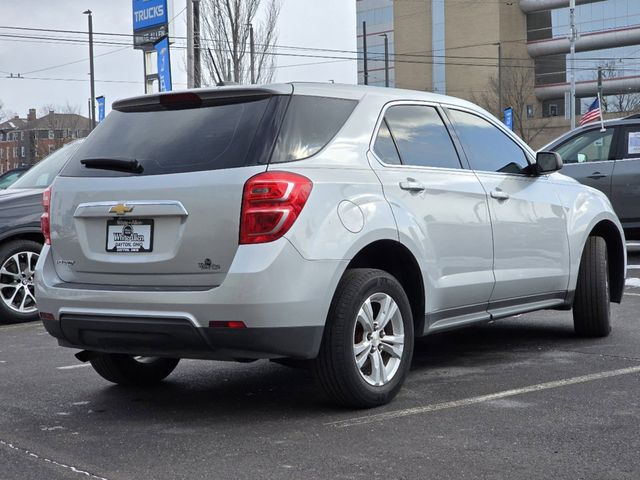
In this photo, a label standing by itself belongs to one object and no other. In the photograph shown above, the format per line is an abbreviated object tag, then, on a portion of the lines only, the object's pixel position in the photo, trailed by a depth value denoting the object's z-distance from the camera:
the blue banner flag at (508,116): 40.78
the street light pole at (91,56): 47.08
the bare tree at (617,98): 60.94
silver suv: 4.70
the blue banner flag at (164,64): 23.30
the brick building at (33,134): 95.12
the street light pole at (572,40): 43.24
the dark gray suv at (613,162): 13.26
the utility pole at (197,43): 30.13
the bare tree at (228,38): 38.06
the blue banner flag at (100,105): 32.56
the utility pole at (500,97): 59.64
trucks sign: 27.14
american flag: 22.47
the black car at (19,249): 9.12
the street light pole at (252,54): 38.38
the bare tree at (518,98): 62.69
